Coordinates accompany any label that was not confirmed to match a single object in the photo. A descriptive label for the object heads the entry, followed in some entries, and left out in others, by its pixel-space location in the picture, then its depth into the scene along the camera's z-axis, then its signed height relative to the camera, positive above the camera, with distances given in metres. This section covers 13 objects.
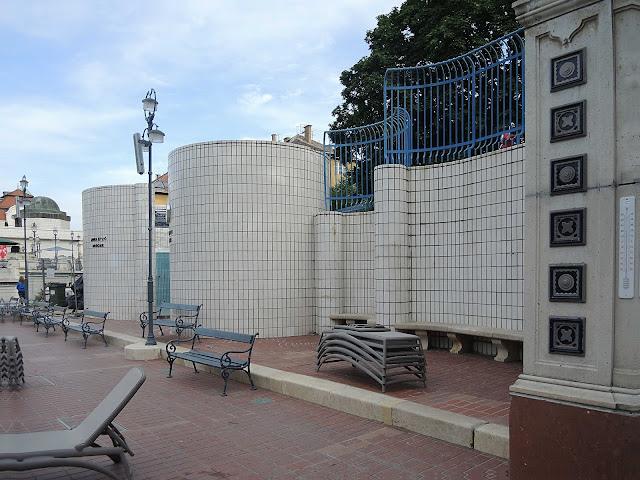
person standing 27.71 -2.89
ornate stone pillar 3.58 -0.10
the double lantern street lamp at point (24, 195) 22.53 +1.82
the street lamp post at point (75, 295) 20.06 -2.40
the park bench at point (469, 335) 8.39 -1.83
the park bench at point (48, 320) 14.26 -2.46
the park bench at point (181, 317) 11.92 -2.03
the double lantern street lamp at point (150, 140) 10.95 +2.13
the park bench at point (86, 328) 12.28 -2.38
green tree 19.08 +7.73
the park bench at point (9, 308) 20.33 -2.96
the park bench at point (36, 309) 18.38 -2.79
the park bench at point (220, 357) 7.54 -1.97
